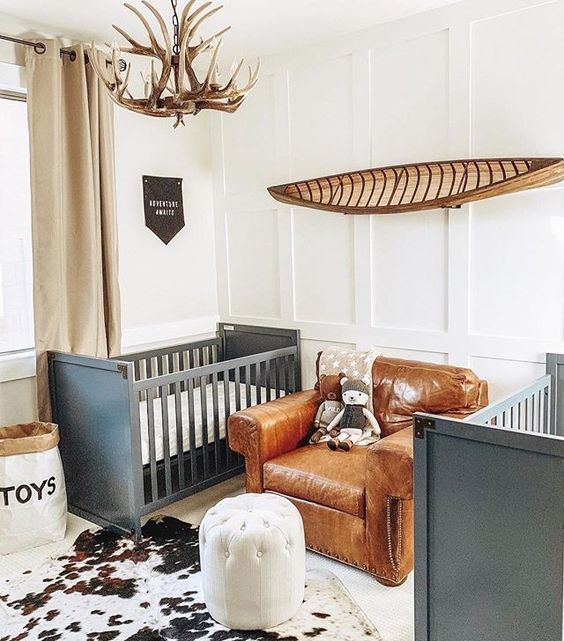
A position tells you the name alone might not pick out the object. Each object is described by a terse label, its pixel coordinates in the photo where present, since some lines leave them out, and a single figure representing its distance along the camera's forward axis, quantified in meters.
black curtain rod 3.10
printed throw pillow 3.18
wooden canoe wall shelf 2.74
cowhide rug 2.25
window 3.31
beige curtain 3.21
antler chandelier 2.18
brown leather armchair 2.47
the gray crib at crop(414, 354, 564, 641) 1.71
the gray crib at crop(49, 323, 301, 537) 2.94
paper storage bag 2.89
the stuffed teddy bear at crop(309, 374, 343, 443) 3.19
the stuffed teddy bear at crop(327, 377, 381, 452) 3.03
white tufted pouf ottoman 2.23
